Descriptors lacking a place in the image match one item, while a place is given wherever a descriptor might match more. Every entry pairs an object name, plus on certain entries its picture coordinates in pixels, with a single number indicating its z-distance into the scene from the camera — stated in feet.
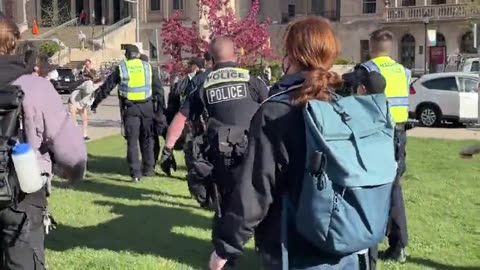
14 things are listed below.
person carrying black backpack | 13.03
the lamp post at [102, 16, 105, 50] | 197.06
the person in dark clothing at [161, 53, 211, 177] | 20.81
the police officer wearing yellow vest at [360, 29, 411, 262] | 21.40
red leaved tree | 59.00
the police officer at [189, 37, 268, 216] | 19.97
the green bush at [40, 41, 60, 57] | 177.75
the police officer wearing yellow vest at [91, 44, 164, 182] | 35.70
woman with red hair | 11.01
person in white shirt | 52.25
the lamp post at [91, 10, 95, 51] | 197.16
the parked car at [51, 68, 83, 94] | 138.10
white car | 73.20
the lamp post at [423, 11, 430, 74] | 173.13
